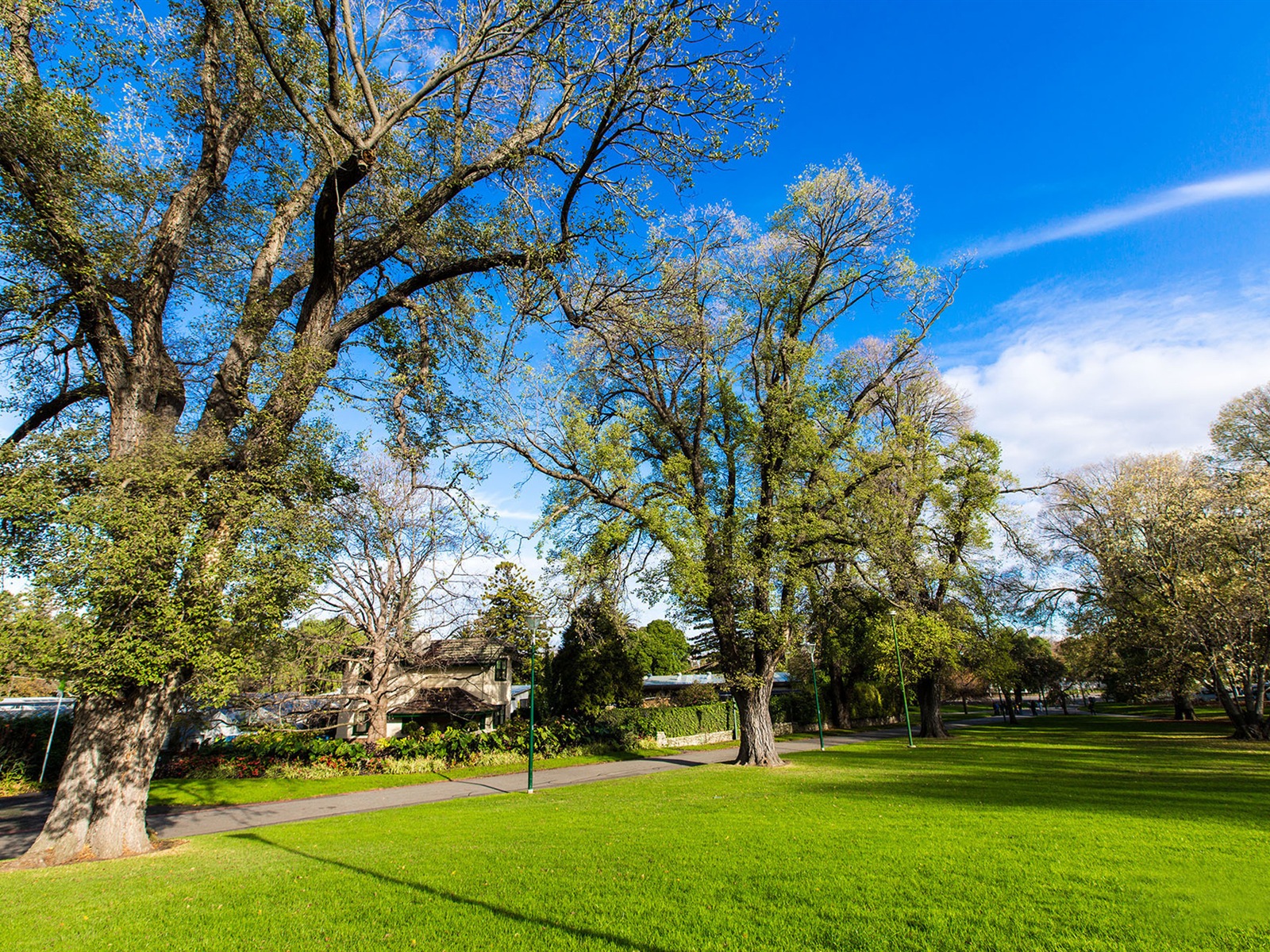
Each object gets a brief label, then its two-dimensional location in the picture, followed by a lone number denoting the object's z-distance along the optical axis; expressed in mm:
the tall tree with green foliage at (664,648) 40969
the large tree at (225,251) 7902
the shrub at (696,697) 34031
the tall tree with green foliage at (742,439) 16219
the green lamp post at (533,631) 16241
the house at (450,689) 22000
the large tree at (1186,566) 19438
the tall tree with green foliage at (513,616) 17438
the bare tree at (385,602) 19703
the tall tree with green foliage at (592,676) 27875
